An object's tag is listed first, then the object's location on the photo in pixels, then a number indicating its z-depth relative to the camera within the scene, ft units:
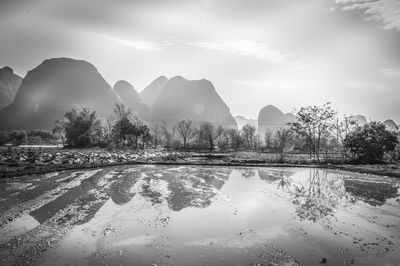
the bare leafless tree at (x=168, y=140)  357.14
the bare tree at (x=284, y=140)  339.03
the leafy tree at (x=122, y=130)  295.48
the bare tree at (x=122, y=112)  322.63
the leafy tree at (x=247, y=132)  406.58
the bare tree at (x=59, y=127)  316.19
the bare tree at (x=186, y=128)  381.36
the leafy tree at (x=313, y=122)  202.18
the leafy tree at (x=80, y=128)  267.39
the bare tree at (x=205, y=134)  363.87
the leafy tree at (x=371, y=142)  170.19
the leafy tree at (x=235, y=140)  372.17
